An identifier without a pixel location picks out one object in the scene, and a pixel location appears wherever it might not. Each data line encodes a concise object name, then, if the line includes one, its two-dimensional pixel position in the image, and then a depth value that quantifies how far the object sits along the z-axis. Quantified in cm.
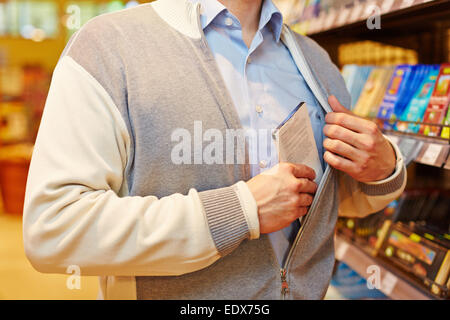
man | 90
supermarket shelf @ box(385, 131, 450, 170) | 129
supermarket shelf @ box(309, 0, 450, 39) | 132
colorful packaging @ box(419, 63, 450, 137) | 139
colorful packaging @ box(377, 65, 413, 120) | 161
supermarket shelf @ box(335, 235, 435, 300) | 142
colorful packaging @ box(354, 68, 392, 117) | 175
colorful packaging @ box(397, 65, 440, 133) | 148
